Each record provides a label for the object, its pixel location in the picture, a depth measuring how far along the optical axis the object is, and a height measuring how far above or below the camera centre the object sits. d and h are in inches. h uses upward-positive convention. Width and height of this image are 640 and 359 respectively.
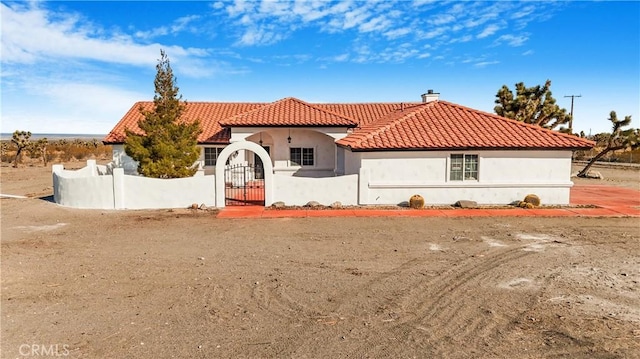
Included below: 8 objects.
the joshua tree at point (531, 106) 1181.7 +125.0
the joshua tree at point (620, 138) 1211.9 +36.7
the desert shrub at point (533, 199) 693.3 -82.5
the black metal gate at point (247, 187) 737.6 -79.3
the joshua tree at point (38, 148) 1691.7 +2.8
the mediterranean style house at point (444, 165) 687.7 -25.8
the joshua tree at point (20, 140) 1581.0 +36.5
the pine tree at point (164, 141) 722.8 +14.9
